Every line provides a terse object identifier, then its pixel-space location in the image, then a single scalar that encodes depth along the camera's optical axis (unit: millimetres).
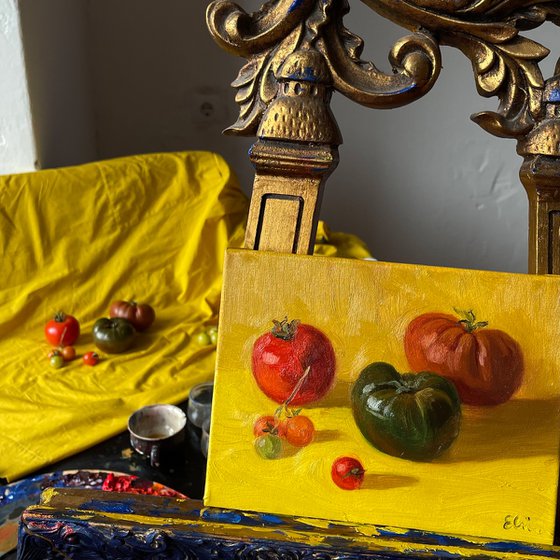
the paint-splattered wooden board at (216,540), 635
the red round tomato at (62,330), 1729
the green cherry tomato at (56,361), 1678
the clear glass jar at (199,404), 1389
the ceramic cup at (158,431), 1308
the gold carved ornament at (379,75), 682
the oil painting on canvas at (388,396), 685
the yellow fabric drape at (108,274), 1542
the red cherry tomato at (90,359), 1700
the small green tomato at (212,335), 1826
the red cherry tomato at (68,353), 1716
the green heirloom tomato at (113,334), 1723
